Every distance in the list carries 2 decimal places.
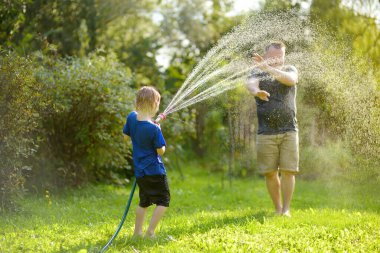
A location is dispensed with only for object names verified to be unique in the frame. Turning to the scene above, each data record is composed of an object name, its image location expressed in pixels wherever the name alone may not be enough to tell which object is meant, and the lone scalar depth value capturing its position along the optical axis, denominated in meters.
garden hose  3.91
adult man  5.38
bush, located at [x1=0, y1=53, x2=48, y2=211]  5.32
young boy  4.22
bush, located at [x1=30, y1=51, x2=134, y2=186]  6.97
